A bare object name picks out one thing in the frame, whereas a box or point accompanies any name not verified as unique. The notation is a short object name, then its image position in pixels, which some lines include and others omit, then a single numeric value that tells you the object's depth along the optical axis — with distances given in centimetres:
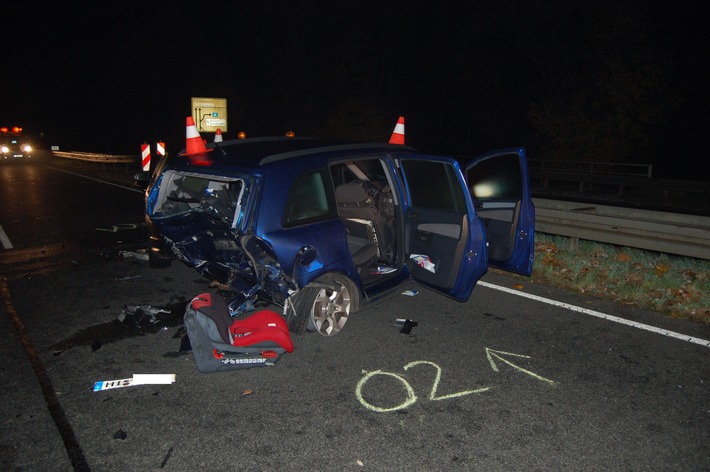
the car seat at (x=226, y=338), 427
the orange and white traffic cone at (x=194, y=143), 530
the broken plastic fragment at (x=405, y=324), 522
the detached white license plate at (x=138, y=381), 409
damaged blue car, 454
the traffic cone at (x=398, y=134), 692
